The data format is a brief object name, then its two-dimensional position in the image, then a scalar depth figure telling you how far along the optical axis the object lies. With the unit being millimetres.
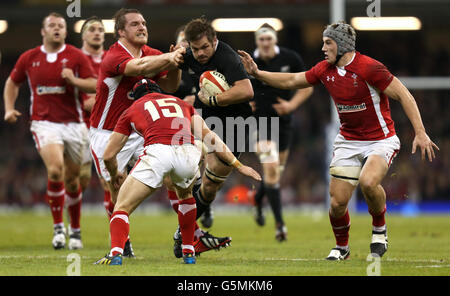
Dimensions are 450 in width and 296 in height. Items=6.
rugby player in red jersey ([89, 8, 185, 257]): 15305
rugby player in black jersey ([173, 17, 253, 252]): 15547
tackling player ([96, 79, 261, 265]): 13086
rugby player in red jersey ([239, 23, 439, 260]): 14914
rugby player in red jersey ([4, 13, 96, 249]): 19266
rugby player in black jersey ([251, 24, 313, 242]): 22875
